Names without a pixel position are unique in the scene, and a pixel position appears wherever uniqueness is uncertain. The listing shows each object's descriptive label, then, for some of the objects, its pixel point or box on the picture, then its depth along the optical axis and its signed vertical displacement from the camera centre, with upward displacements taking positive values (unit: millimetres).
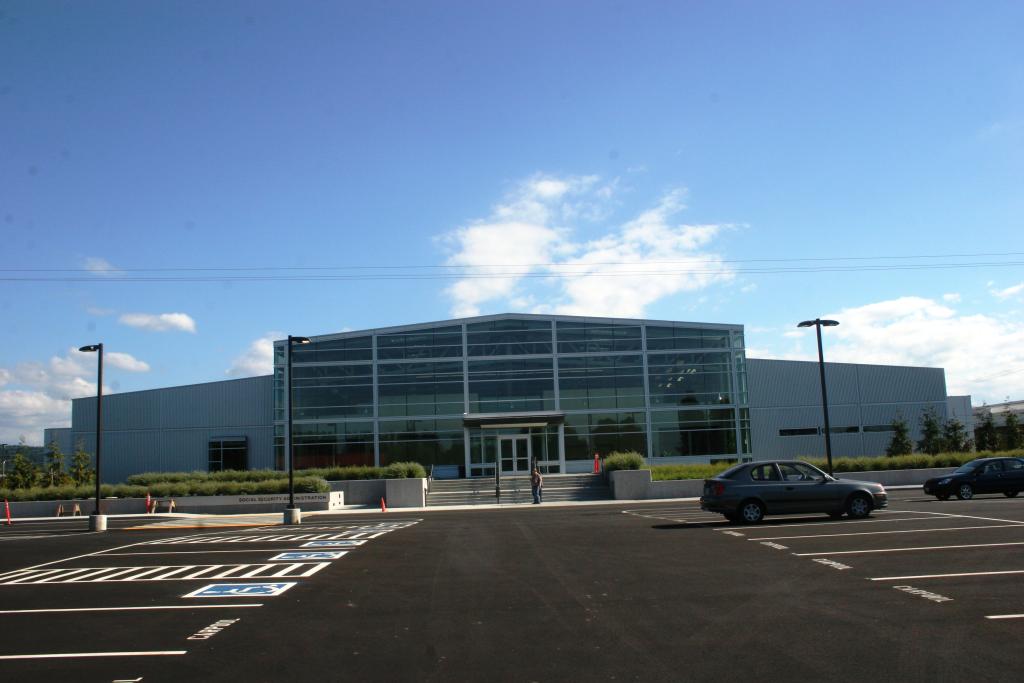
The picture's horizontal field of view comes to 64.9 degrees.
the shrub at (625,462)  35688 -1223
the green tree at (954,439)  44375 -781
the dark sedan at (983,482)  24812 -1766
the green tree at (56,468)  44938 -910
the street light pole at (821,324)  32000 +4129
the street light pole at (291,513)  25812 -2176
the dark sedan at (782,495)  18359 -1481
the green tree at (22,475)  43656 -1180
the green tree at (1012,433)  46025 -585
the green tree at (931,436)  44969 -583
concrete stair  35844 -2408
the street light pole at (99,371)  27719 +2737
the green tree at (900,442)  45656 -890
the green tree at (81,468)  46125 -963
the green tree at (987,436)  46406 -692
